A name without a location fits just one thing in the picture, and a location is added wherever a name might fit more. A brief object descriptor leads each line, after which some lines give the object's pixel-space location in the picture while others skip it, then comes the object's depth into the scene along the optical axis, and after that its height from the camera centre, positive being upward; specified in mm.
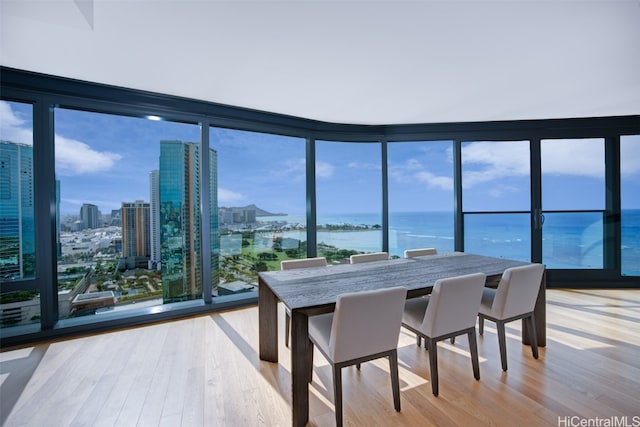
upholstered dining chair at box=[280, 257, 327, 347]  2475 -499
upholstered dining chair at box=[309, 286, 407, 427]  1493 -688
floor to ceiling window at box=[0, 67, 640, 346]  2639 +216
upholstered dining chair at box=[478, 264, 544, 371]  2045 -708
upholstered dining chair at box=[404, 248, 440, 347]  3101 -467
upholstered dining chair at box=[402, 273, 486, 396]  1771 -700
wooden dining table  1551 -518
